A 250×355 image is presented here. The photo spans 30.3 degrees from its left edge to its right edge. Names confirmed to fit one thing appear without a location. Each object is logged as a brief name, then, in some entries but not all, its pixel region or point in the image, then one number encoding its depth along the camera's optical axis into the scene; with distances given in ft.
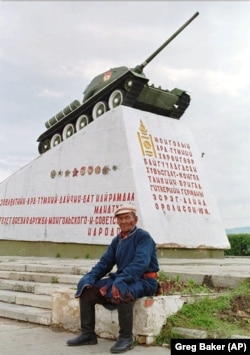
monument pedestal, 32.60
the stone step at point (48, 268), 21.16
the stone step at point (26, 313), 14.84
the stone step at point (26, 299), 16.78
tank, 39.52
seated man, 11.31
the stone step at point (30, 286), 18.34
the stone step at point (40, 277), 19.54
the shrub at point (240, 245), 51.57
